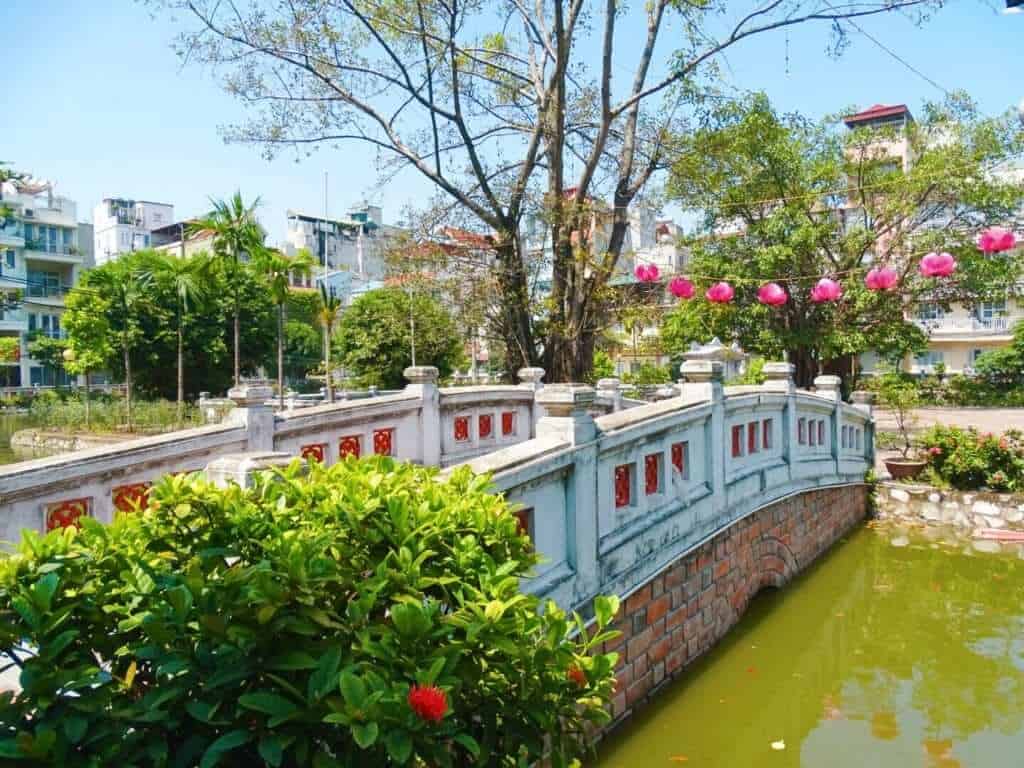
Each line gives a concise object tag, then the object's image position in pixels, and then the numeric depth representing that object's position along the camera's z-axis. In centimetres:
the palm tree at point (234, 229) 2006
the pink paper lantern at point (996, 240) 999
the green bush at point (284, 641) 178
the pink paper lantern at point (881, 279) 1205
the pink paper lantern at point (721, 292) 1263
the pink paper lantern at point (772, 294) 1298
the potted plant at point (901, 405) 1162
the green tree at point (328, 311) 2452
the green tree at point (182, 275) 2387
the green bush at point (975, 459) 1098
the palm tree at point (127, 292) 2648
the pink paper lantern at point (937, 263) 1072
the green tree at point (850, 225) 1653
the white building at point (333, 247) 4738
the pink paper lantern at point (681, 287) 1188
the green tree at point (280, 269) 2128
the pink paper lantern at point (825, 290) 1256
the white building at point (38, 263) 3725
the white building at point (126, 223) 5212
